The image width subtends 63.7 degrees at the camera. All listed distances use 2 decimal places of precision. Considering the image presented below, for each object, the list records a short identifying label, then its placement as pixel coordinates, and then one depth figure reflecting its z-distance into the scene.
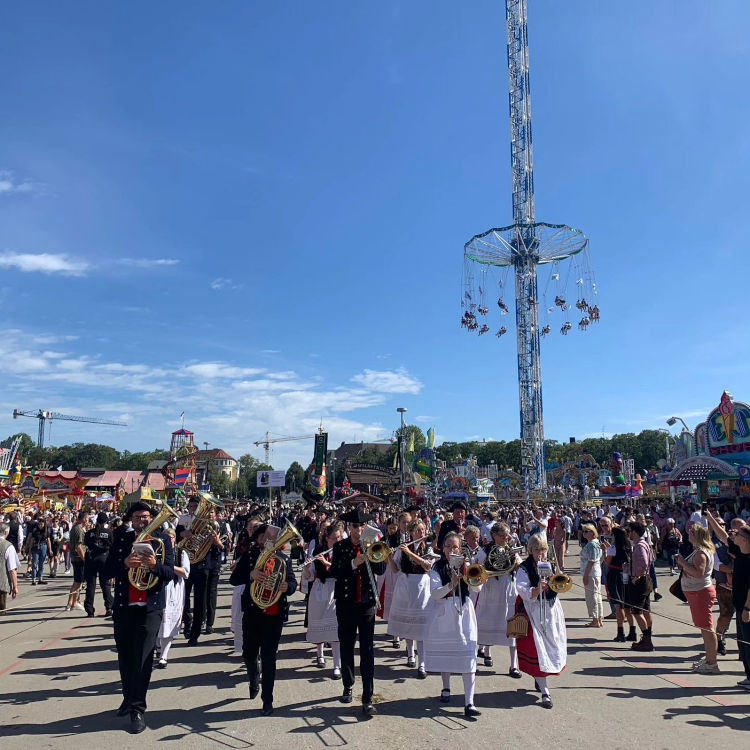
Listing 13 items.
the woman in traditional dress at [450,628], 6.23
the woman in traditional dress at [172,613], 7.84
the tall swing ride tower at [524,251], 55.12
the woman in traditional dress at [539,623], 6.43
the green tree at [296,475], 129.85
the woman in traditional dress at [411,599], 7.45
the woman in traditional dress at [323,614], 7.59
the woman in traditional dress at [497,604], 7.34
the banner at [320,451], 43.28
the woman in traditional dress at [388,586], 9.18
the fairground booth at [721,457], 27.42
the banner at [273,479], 37.12
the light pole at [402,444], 40.35
